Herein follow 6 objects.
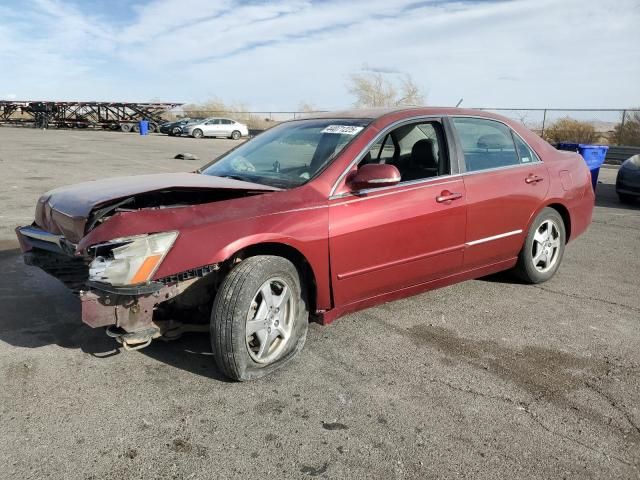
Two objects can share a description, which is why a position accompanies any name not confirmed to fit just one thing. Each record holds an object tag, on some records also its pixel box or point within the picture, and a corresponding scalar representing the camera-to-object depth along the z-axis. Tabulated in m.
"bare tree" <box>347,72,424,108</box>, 39.50
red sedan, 3.12
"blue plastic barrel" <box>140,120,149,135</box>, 40.19
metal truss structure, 44.00
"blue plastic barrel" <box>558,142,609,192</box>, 11.74
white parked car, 38.78
